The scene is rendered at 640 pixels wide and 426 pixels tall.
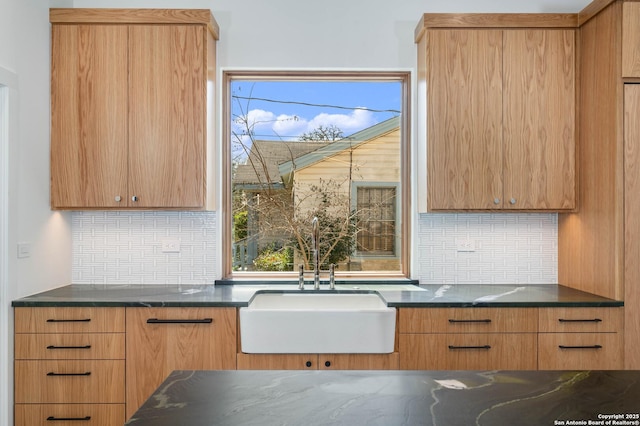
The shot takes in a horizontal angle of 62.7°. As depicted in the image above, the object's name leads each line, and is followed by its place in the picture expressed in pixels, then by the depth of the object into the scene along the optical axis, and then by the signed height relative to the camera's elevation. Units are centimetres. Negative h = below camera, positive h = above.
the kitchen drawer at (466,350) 272 -72
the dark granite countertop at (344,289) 271 -47
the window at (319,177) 352 +23
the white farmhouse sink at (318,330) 270 -61
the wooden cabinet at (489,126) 307 +50
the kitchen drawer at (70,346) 269 -69
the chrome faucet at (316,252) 320 -25
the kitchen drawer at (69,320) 269 -56
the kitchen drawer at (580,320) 273 -57
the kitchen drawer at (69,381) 269 -87
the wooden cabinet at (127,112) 303 +57
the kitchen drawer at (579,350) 273 -72
